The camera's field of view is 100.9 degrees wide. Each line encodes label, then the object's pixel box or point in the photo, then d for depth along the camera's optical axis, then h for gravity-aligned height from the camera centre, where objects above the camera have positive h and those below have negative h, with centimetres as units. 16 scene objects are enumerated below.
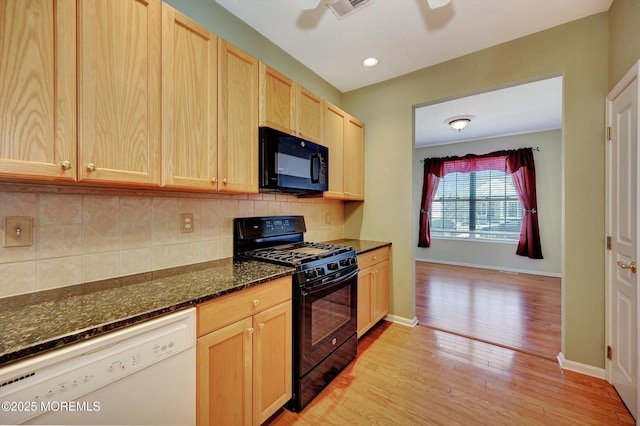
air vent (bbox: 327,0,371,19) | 184 +147
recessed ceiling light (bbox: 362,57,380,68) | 259 +150
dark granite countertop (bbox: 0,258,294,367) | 79 -36
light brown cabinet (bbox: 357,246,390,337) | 245 -75
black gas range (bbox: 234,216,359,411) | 166 -57
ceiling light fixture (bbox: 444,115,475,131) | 409 +144
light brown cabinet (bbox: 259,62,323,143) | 190 +85
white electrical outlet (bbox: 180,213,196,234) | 170 -7
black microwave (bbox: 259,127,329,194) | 185 +38
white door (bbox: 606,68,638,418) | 155 -18
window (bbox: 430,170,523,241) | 534 +11
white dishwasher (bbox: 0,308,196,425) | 73 -54
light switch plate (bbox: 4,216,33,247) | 111 -8
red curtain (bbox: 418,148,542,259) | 496 +75
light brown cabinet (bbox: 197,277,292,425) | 119 -73
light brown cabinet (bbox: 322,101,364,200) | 260 +64
